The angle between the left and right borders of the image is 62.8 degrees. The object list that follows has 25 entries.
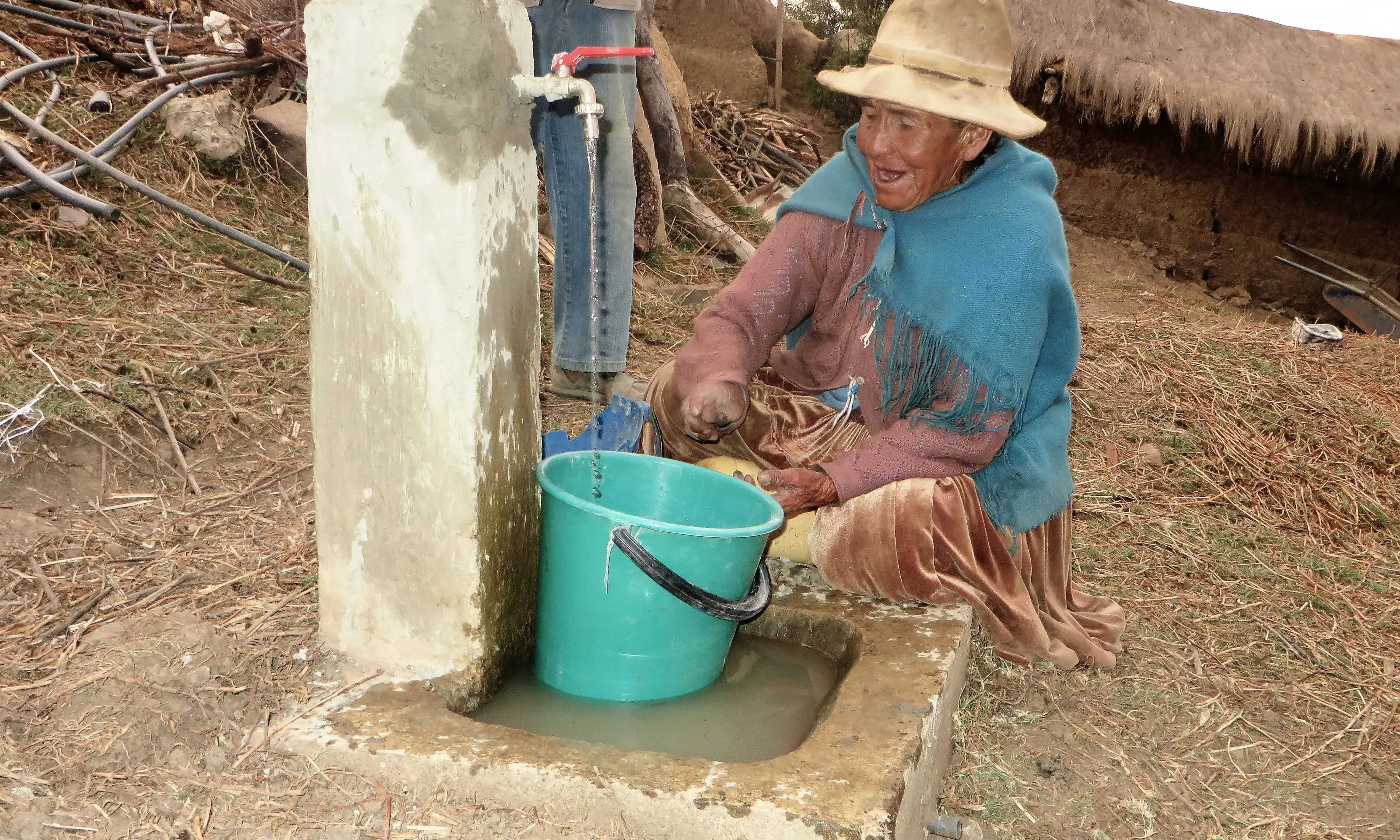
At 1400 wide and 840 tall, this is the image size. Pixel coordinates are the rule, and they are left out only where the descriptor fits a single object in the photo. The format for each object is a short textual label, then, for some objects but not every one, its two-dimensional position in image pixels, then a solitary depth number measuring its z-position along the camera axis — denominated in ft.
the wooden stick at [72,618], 7.27
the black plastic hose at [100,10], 17.92
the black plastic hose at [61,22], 16.66
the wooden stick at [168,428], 9.91
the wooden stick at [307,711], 6.11
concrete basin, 5.66
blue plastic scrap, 8.83
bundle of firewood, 25.76
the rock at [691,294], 18.24
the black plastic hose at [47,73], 14.85
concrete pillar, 5.92
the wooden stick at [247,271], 14.05
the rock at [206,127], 15.79
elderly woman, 7.86
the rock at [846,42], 29.96
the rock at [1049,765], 8.12
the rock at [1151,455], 14.28
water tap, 6.21
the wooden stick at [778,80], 28.25
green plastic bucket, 6.57
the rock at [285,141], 16.75
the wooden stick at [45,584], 7.69
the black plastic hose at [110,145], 13.25
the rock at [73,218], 13.56
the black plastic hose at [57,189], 12.60
